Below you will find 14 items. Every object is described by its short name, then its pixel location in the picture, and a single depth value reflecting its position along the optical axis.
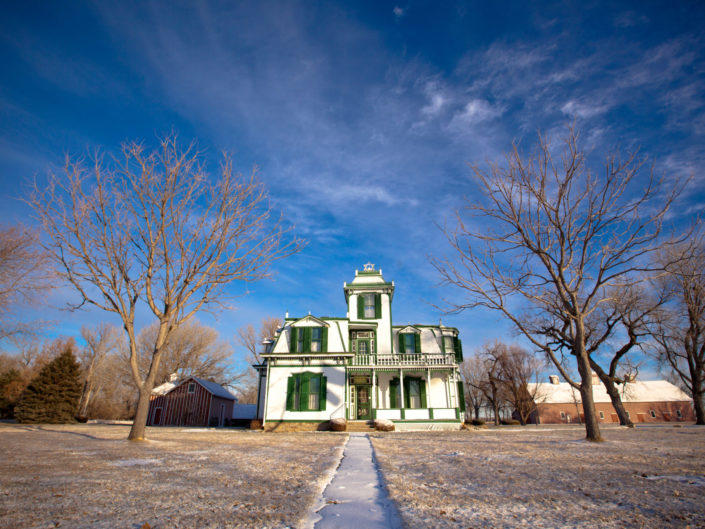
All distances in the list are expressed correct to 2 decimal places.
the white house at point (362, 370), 20.41
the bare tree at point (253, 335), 40.16
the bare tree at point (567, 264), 10.65
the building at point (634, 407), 49.09
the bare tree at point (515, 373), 32.81
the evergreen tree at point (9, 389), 27.16
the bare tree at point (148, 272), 10.59
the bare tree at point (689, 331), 18.94
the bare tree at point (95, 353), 39.75
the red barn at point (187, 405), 29.38
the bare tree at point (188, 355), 40.00
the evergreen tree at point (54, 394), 21.47
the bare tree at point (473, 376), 46.69
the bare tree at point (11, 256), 16.64
